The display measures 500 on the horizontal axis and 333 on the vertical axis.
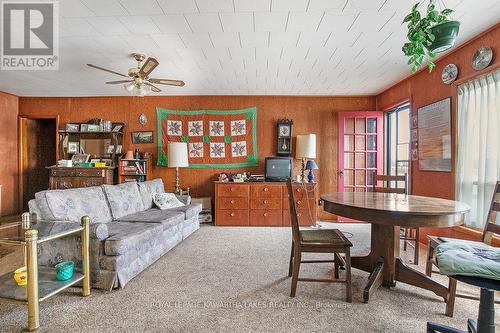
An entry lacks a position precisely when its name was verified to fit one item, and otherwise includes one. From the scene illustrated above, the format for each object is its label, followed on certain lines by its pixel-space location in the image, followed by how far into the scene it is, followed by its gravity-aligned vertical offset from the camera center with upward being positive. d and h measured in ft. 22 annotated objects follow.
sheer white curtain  7.92 +0.71
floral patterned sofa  6.90 -2.24
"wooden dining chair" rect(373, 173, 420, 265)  8.81 -1.01
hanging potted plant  5.48 +3.01
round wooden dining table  5.31 -1.26
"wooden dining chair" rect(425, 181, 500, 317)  5.74 -1.63
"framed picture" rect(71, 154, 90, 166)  15.58 +0.32
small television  14.90 -0.28
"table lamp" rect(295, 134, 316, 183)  14.74 +1.02
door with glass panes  14.98 +0.94
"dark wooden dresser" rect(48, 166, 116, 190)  14.53 -0.85
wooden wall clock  15.76 +1.86
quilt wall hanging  16.01 +1.88
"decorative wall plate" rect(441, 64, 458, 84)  9.38 +3.60
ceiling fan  9.51 +3.45
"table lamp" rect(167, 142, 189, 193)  14.37 +0.55
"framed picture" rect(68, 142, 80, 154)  16.01 +1.05
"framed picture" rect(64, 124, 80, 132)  15.64 +2.27
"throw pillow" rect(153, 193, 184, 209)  12.05 -1.91
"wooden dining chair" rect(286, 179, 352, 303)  6.41 -2.20
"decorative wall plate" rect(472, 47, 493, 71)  8.04 +3.63
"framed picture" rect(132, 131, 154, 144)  16.24 +1.75
